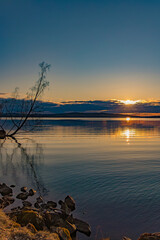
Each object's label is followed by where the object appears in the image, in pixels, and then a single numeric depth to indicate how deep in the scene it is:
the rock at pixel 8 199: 12.25
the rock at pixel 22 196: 12.81
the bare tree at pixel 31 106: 42.78
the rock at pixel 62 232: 7.94
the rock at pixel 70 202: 11.52
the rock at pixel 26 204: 11.57
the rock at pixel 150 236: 7.86
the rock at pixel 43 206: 11.23
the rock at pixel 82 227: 9.30
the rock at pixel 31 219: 8.59
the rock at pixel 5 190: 13.48
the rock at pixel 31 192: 13.47
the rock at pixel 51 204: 11.48
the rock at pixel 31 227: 7.91
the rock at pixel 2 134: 49.13
